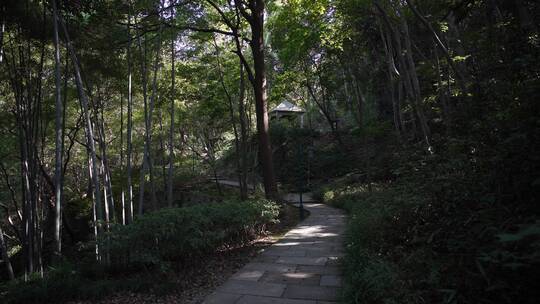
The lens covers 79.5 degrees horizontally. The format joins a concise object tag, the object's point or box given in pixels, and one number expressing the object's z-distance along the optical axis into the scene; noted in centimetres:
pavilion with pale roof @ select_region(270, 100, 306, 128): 2242
